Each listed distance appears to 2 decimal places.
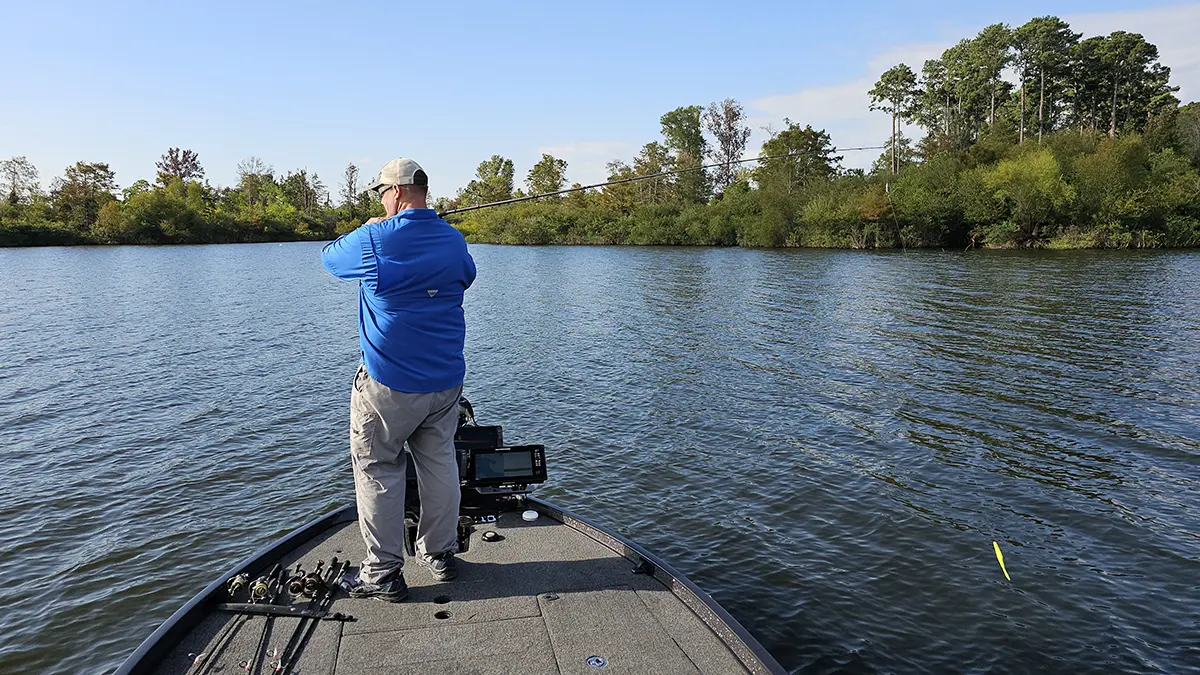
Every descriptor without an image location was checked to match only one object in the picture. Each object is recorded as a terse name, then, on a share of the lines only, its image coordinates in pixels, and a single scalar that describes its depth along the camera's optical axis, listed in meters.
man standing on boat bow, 4.25
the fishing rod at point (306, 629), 3.69
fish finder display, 5.41
